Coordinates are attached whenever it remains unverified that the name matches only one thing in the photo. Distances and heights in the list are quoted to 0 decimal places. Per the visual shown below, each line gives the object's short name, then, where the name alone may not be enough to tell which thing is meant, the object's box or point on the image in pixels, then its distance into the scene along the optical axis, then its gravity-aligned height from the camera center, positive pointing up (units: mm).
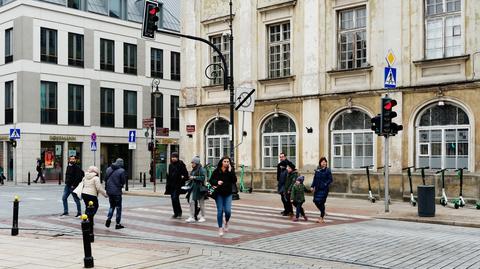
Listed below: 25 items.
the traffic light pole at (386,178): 16731 -967
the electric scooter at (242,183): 25039 -1675
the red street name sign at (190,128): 27422 +731
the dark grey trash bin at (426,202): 15742 -1547
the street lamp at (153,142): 29484 +92
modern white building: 38562 +4255
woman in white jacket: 13609 -923
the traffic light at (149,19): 17281 +3641
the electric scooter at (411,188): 19156 -1478
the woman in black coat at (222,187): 12320 -895
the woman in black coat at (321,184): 14805 -1005
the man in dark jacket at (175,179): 15570 -928
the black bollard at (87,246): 8562 -1481
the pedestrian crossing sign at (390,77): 16984 +1908
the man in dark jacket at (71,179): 16344 -970
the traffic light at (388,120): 16844 +674
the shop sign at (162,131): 26620 +558
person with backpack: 13758 -1047
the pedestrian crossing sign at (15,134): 34219 +573
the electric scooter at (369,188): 20578 -1585
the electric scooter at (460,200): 18000 -1728
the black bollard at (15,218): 12541 -1581
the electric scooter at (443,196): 18583 -1661
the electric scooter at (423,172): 19381 -925
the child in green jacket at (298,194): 15016 -1270
